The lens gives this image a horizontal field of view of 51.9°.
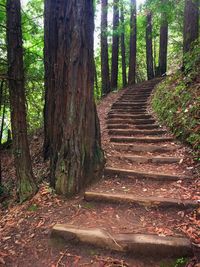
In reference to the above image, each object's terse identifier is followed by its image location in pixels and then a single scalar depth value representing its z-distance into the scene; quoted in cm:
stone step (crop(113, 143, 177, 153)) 454
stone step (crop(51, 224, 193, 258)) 233
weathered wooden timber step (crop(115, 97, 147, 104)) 810
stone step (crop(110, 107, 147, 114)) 715
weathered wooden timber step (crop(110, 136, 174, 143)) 498
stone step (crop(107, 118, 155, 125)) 620
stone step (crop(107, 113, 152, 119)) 655
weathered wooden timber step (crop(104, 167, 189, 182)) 354
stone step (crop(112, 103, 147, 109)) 772
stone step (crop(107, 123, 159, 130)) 584
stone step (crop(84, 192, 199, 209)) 291
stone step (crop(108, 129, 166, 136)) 548
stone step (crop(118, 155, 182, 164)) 409
